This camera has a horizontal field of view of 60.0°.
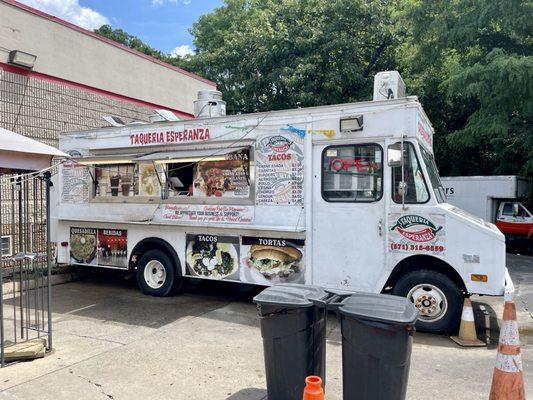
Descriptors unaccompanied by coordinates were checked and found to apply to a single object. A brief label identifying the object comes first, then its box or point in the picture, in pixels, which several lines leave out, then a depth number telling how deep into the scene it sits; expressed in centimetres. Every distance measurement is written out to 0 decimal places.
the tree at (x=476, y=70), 1352
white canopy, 454
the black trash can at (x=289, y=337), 364
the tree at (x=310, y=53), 1886
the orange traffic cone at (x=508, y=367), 368
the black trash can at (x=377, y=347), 318
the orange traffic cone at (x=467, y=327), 559
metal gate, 498
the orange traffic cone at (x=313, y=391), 278
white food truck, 581
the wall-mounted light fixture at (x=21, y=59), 923
